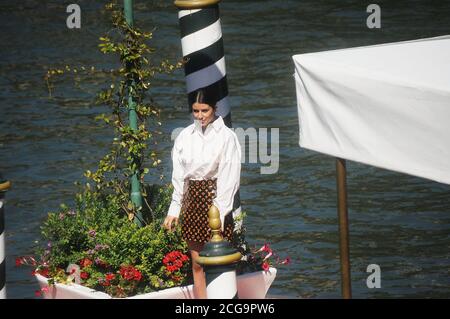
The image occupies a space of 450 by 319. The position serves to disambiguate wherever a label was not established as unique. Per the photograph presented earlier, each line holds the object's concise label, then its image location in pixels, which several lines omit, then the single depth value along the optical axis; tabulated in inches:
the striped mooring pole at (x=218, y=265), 527.2
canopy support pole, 581.3
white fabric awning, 486.0
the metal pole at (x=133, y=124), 669.3
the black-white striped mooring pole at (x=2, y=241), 605.1
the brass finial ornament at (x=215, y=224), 536.4
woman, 612.1
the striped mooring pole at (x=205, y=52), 670.5
